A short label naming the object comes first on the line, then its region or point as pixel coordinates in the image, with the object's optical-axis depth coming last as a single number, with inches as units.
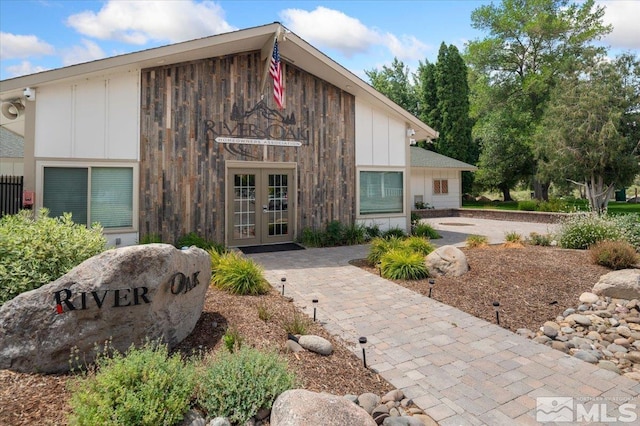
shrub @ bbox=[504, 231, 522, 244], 439.0
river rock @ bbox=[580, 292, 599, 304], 248.5
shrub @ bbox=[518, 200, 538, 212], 882.1
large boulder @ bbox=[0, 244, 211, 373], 134.8
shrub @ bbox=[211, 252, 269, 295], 250.5
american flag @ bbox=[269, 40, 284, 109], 389.7
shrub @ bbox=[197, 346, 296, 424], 118.3
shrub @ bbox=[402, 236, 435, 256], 361.1
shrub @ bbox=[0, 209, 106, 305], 158.4
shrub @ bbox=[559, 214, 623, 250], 392.2
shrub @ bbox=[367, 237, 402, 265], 351.9
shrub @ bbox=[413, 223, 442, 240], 535.7
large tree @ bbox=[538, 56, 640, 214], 677.9
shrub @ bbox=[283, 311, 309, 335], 187.3
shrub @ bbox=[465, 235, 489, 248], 414.9
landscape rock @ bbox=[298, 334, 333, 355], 170.6
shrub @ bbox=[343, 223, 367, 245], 475.5
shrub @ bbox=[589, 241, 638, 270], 317.4
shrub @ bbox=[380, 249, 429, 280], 304.7
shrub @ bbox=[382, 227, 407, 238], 504.0
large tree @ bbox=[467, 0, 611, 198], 1120.2
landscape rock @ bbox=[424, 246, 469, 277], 300.5
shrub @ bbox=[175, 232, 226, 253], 376.0
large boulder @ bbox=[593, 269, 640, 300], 248.4
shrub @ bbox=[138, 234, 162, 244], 357.2
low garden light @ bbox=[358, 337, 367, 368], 155.8
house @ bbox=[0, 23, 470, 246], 341.7
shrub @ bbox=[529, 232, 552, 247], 436.8
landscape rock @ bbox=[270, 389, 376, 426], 106.4
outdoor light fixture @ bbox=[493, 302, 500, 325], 218.5
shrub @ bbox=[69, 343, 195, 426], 103.6
